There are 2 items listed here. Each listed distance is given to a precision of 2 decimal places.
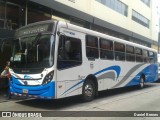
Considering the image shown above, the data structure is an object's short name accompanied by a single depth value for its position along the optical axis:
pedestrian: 12.40
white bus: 9.84
